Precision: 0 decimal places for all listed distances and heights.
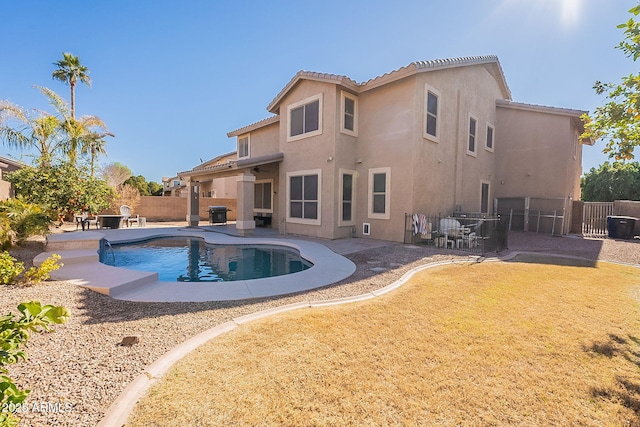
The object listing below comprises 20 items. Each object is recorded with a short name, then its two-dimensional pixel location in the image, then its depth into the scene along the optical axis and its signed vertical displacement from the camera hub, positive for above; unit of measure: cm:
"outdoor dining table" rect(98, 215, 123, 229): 1502 -121
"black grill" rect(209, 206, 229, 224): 2034 -94
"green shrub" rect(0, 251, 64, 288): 509 -143
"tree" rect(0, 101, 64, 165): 1491 +387
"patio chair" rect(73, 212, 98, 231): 1326 -107
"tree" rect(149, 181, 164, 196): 4586 +211
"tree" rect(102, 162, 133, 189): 3677 +414
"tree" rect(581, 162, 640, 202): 2850 +282
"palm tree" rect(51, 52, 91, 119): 2170 +1028
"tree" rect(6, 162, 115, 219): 1098 +46
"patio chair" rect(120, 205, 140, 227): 1730 -98
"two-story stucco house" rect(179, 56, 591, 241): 1157 +281
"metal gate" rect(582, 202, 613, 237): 1641 -50
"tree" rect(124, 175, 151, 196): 4209 +271
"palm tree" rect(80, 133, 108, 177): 1747 +360
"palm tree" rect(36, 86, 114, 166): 1631 +439
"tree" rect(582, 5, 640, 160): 387 +163
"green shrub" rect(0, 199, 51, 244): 773 -62
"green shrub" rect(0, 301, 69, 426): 137 -77
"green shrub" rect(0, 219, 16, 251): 673 -93
